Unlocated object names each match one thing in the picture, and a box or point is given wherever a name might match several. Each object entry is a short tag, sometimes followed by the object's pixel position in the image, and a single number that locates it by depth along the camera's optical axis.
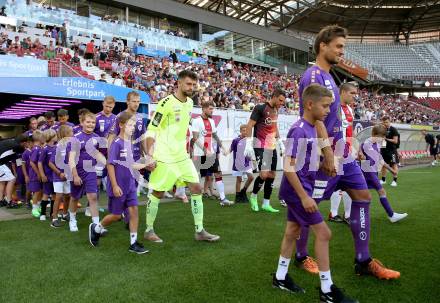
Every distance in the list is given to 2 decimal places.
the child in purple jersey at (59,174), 6.78
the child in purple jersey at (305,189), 3.30
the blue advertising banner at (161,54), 27.38
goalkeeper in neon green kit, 5.32
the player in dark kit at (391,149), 12.70
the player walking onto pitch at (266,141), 7.41
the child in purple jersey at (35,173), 7.63
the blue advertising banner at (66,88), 10.12
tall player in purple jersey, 3.88
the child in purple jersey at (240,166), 9.20
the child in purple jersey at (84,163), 6.21
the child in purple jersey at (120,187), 5.15
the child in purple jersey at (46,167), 7.41
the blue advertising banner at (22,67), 11.03
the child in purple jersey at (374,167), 6.36
